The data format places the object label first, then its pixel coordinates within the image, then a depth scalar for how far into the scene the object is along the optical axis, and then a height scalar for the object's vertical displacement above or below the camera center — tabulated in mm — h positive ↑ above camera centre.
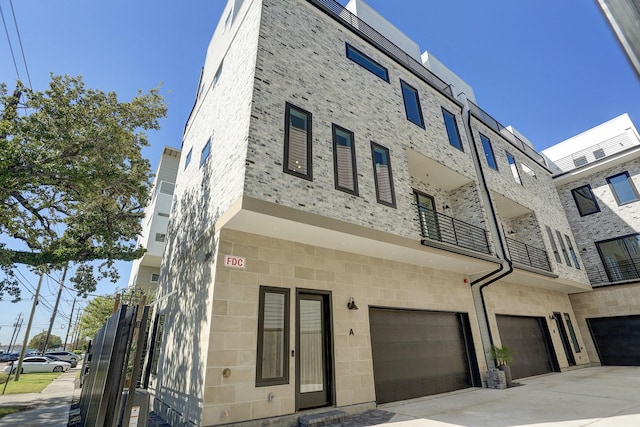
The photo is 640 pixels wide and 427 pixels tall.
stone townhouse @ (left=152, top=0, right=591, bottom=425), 5844 +2206
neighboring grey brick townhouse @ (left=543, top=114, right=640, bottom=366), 13523 +3864
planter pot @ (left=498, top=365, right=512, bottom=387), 8930 -949
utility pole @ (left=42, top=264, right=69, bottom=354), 34753 +4173
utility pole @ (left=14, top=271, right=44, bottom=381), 18016 +1757
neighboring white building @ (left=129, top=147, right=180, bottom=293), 22078 +7602
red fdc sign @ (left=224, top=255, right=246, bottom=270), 5949 +1518
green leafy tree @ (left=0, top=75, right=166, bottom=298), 8367 +4919
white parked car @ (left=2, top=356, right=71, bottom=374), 22812 -1005
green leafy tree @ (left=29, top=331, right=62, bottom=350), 71725 +2174
